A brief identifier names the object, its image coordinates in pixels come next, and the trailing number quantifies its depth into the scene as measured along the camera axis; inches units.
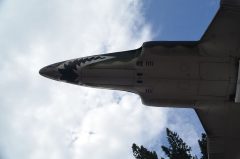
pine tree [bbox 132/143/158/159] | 891.4
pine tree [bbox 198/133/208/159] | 924.3
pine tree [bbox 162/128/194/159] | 895.7
